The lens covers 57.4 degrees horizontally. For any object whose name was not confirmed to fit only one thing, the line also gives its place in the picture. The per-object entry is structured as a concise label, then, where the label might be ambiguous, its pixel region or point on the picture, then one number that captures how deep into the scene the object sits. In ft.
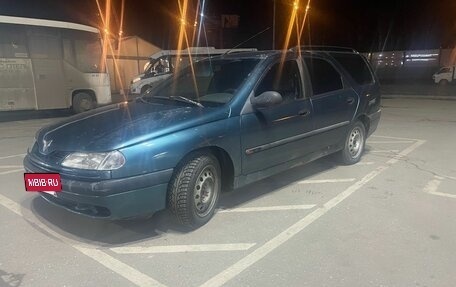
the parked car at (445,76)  98.73
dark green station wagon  11.47
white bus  39.78
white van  69.67
